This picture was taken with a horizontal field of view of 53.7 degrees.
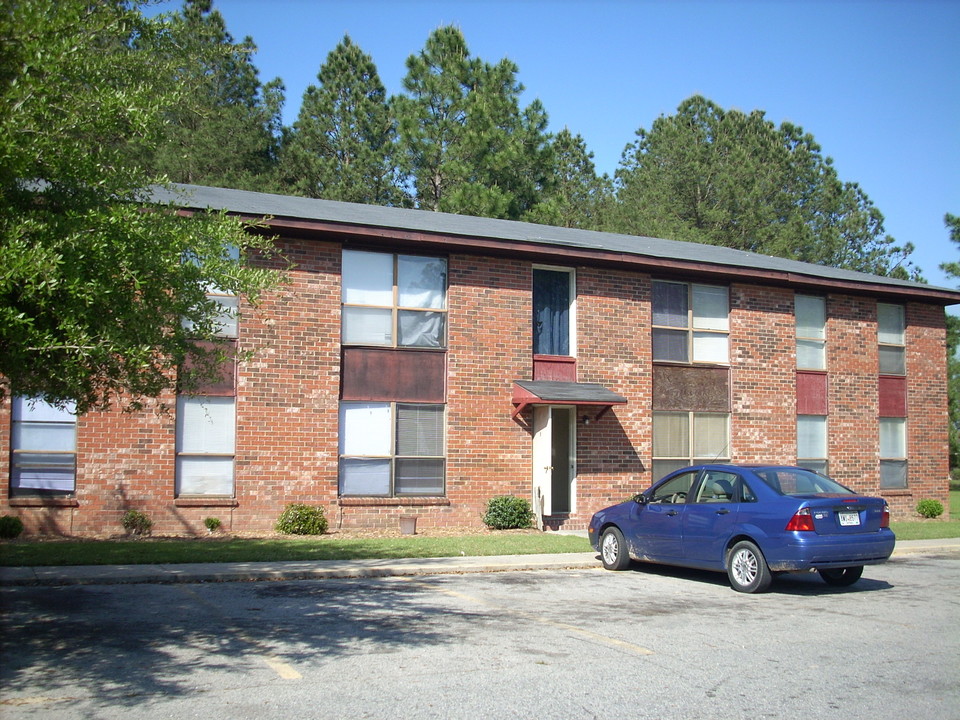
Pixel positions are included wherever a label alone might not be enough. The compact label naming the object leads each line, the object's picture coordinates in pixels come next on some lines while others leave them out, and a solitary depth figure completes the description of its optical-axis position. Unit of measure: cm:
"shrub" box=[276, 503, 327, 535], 1705
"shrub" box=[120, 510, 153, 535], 1653
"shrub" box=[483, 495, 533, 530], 1856
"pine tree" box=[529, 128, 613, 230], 4884
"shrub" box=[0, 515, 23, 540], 1566
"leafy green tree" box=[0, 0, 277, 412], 737
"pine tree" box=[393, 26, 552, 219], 3919
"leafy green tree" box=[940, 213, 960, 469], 4944
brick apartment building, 1697
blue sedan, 1115
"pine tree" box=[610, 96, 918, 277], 4478
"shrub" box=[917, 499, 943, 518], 2384
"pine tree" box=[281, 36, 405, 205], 4056
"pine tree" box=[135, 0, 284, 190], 3634
